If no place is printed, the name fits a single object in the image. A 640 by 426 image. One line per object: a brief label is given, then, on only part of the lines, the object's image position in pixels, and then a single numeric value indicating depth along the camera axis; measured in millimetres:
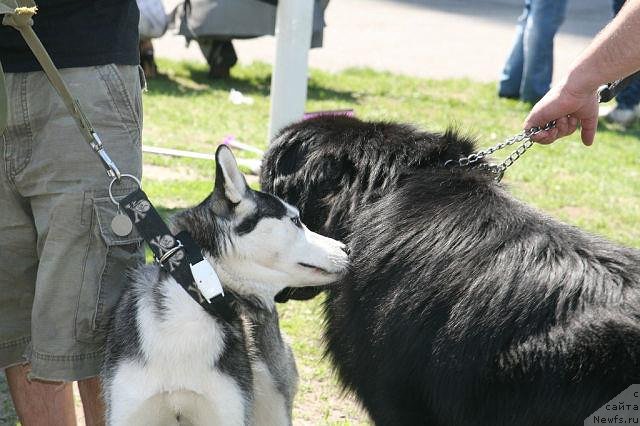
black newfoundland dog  4378
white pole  10941
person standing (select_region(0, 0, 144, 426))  4852
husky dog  4697
